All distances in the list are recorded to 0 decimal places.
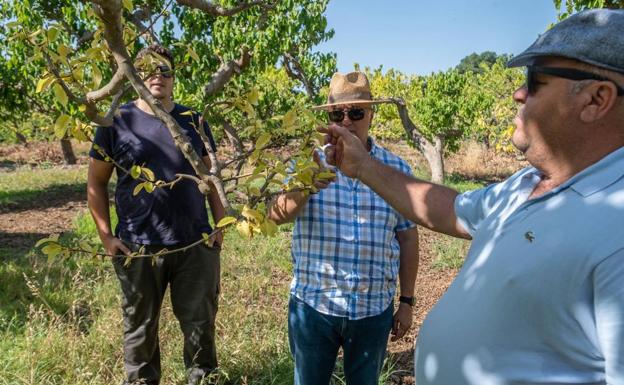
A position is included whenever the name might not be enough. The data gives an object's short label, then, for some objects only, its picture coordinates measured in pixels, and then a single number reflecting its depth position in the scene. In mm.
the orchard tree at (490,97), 15992
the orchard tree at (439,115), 13195
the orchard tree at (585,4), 4168
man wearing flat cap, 959
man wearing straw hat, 2051
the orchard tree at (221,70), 1125
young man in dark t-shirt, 2465
